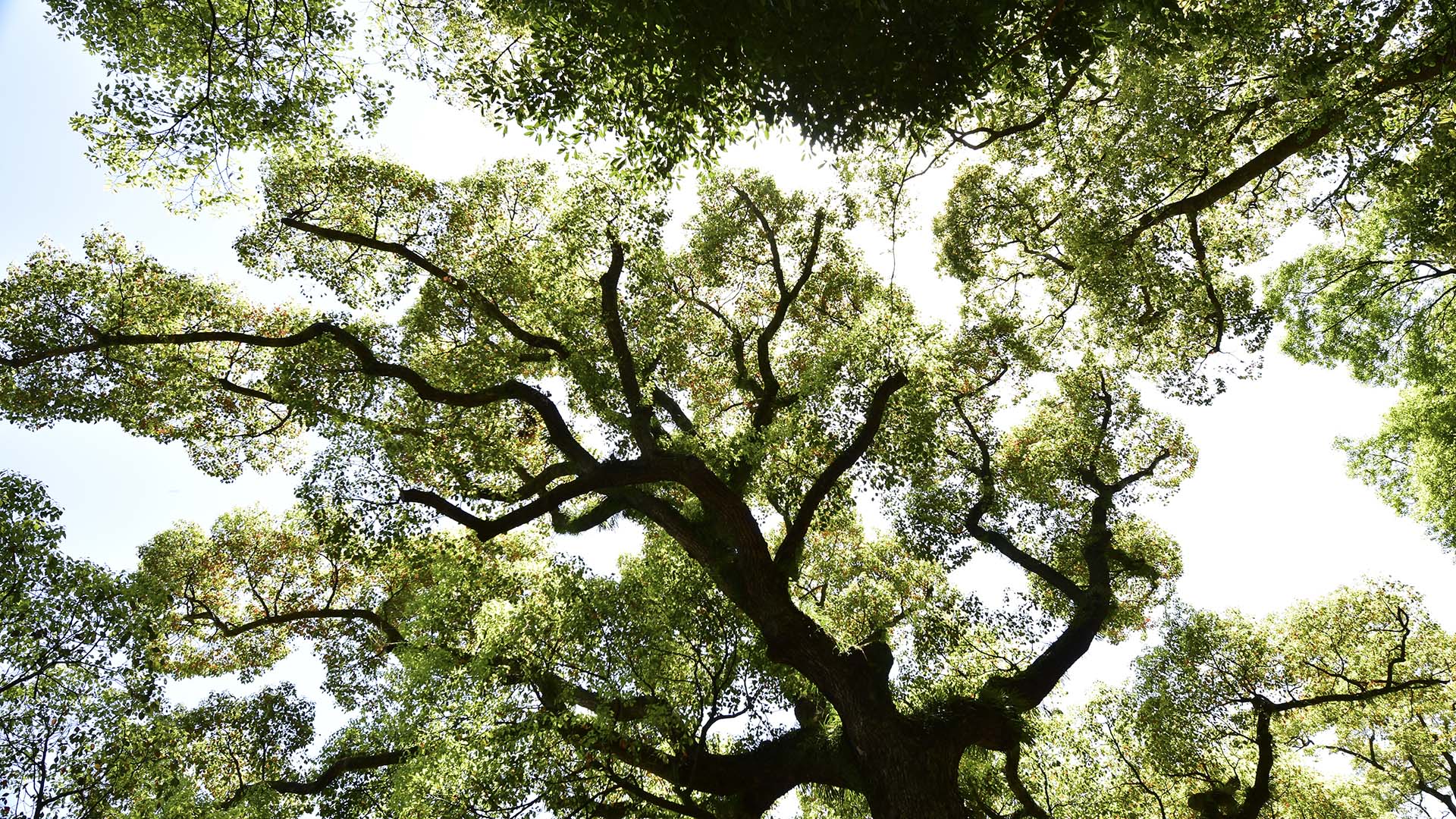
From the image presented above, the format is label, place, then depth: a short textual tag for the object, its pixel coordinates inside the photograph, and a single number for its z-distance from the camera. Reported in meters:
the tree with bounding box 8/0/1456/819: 8.32
